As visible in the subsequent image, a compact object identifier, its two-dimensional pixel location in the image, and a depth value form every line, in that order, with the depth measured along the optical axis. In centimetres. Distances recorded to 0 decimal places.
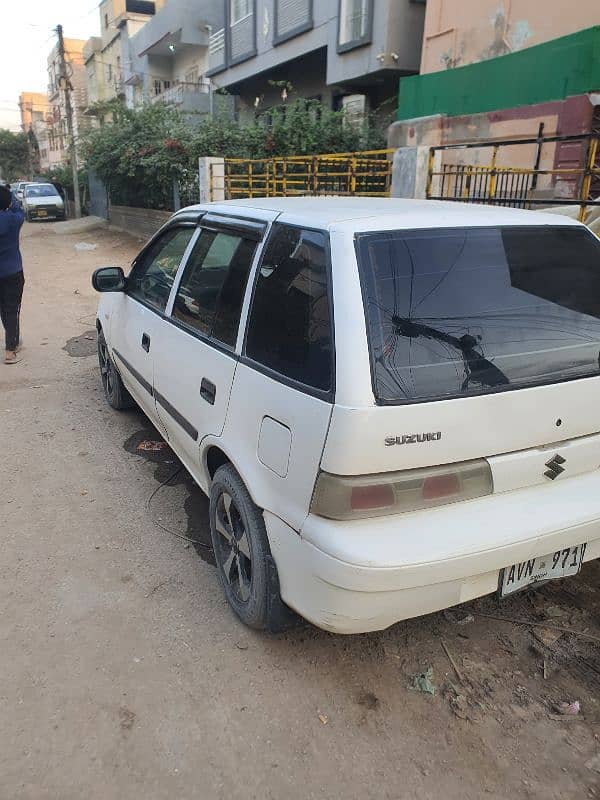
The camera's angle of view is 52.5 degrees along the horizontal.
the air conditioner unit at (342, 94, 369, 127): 1590
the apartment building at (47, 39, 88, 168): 5247
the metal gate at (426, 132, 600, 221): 973
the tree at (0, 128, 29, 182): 6412
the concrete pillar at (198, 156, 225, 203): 1302
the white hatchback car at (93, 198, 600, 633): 198
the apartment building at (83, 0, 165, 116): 3706
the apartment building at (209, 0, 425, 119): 1478
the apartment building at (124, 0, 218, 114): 2569
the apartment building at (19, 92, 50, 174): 6581
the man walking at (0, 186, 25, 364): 597
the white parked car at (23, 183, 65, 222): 2444
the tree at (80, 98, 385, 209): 1509
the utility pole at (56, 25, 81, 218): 2534
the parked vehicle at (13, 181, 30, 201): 2666
